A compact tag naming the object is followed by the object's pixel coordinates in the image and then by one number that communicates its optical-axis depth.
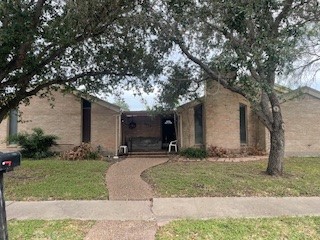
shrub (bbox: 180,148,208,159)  12.99
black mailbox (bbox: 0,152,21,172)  2.86
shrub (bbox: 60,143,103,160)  12.60
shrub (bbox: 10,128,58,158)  12.94
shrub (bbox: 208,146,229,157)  13.15
